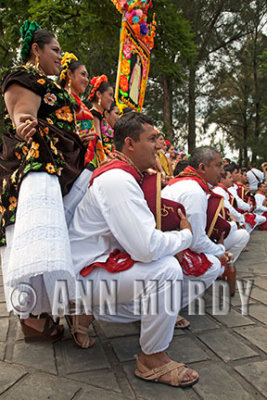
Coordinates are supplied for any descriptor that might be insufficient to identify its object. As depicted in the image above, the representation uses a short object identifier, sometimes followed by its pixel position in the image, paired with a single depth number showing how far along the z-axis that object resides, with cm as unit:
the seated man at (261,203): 704
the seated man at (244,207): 563
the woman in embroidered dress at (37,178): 159
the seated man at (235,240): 376
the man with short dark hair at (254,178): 875
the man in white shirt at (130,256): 173
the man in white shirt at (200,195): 245
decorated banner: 535
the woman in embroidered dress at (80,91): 284
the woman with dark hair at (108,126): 395
